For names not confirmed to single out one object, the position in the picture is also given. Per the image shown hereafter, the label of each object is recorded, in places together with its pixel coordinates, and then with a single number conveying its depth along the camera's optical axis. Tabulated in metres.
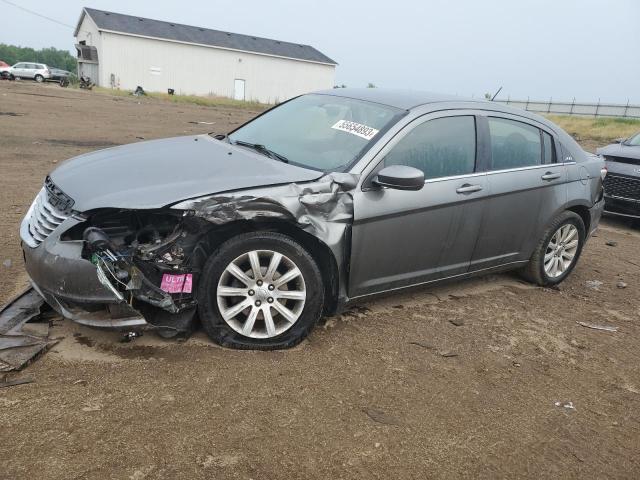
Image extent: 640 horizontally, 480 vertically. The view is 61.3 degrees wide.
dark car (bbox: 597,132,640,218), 8.09
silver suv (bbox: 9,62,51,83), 40.88
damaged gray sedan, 3.18
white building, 45.84
